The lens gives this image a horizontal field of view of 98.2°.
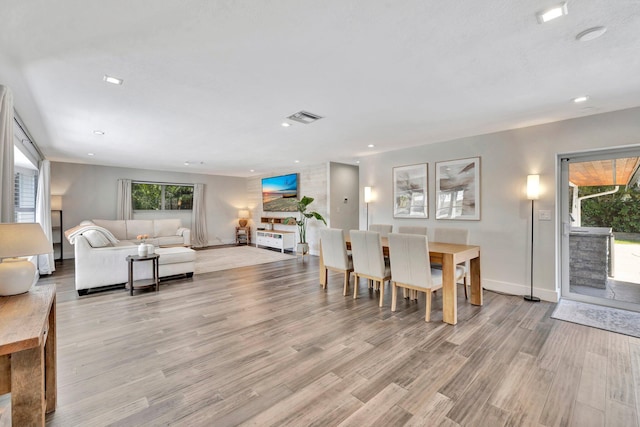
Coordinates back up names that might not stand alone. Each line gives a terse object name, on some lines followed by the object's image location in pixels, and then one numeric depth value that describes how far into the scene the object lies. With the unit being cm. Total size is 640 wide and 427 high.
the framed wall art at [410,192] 492
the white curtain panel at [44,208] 502
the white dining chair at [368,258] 349
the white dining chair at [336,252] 393
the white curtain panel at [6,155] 218
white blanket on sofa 417
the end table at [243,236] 963
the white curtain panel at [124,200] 763
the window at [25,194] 490
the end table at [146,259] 400
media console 778
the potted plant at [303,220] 705
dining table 299
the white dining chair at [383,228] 485
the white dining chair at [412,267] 304
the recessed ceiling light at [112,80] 236
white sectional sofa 398
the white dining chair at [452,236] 391
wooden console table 113
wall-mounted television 792
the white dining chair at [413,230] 436
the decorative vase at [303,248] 712
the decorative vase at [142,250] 419
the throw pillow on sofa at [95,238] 412
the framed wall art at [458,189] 433
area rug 589
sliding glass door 338
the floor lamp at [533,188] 367
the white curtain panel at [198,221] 887
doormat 286
